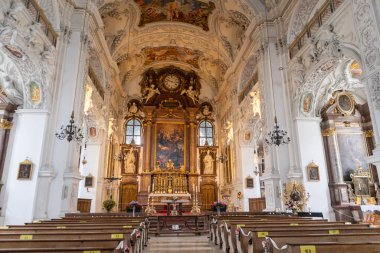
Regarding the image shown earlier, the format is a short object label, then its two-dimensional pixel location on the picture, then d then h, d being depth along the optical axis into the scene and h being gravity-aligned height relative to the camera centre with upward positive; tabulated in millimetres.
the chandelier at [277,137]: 8959 +2147
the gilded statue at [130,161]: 19516 +2851
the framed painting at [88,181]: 13720 +1039
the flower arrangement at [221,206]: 11488 -169
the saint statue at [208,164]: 20344 +2728
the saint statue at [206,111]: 22234 +7121
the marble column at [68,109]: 8922 +3183
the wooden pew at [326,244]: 2924 -488
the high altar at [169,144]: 19094 +4253
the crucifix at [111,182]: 15359 +1143
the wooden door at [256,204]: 13828 -121
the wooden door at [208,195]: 19484 +478
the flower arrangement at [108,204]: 12211 -90
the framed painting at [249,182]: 15039 +1040
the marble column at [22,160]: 8289 +1142
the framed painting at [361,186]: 12031 +643
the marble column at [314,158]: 9645 +1519
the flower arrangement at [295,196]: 8805 +167
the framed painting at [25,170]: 8422 +977
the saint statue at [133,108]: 21488 +7130
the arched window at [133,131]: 21156 +5347
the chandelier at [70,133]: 8297 +2169
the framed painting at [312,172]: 9719 +1006
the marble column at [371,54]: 6141 +3328
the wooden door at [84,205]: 12909 -118
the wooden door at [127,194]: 18688 +553
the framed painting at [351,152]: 12633 +2229
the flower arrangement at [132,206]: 10969 -190
